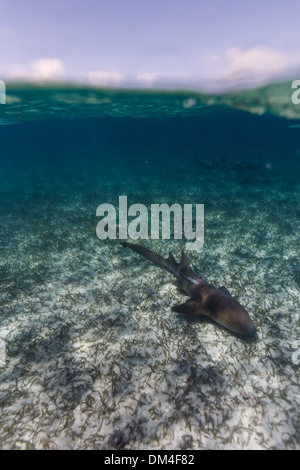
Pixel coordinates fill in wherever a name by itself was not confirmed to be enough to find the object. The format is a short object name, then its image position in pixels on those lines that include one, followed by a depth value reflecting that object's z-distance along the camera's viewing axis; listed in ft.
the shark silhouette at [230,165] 82.94
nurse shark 18.60
